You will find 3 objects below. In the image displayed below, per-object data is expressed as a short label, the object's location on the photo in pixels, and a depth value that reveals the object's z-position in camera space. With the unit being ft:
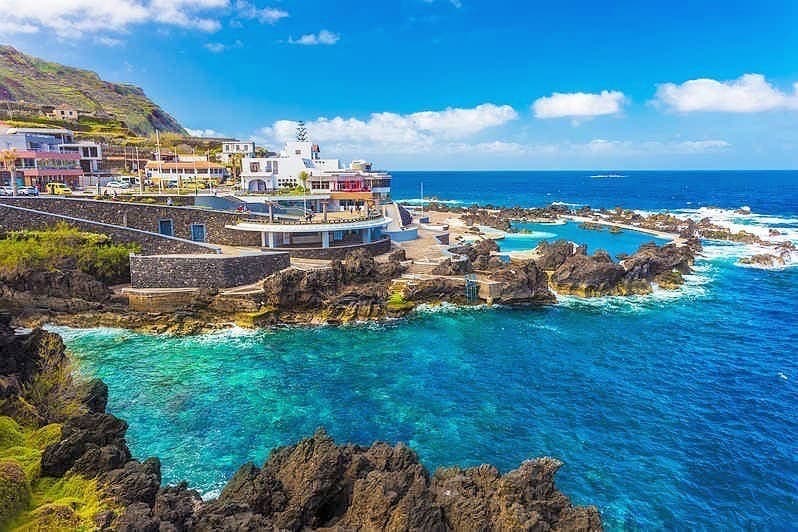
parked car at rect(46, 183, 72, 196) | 175.82
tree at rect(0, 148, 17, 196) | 181.56
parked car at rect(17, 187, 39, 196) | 162.50
